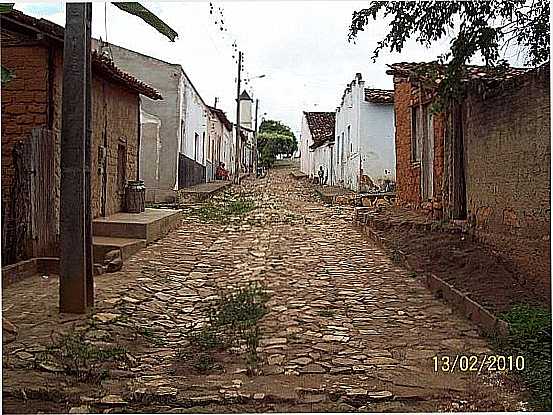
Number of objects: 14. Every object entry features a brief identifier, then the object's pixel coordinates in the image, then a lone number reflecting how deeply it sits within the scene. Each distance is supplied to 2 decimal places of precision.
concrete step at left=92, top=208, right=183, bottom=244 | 9.39
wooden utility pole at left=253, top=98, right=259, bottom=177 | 43.34
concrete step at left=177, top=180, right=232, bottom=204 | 16.30
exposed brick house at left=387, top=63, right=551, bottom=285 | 5.53
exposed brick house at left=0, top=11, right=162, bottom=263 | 7.21
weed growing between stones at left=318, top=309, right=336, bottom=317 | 5.86
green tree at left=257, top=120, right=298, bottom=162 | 53.00
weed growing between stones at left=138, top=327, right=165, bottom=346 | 5.11
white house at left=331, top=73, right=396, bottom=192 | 17.50
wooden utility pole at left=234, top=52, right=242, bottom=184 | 25.89
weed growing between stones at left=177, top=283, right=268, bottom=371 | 4.66
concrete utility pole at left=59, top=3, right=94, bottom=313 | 5.37
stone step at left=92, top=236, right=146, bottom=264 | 8.11
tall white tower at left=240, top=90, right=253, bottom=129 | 48.44
